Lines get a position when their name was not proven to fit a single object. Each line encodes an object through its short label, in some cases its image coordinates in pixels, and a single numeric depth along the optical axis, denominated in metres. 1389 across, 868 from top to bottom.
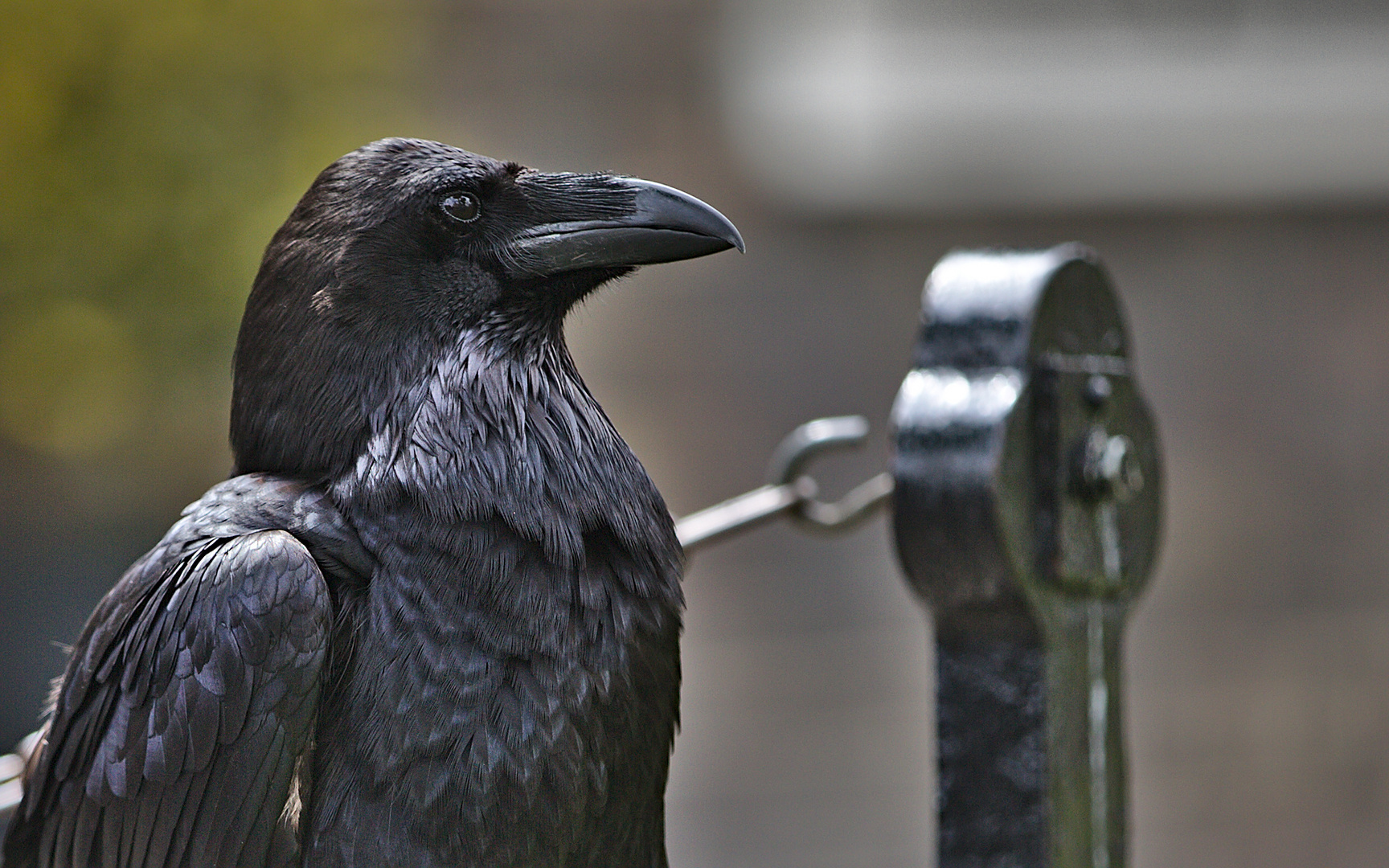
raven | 4.59
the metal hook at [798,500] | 4.81
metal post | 4.71
